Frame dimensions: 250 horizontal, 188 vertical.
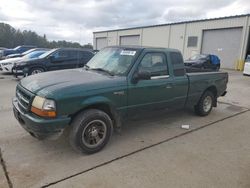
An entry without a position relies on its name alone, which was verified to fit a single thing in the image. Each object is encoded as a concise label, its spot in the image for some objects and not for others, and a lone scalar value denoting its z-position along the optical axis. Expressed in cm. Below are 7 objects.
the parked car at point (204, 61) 1866
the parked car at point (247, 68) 1689
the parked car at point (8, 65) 1218
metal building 2227
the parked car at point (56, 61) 1045
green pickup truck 329
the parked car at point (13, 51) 2103
